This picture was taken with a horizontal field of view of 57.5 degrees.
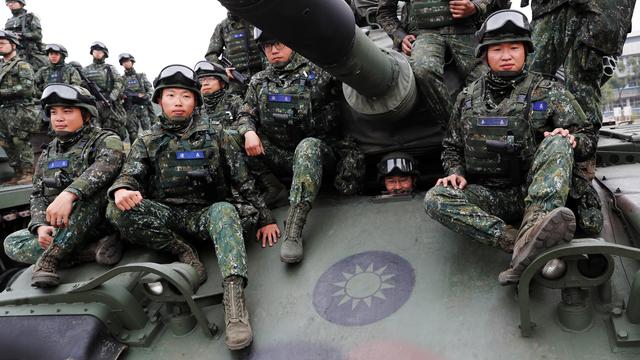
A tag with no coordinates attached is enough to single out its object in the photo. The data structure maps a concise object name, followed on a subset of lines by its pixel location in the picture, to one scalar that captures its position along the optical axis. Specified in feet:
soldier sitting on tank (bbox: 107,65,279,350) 12.49
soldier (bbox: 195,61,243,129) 19.58
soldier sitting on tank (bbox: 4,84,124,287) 12.70
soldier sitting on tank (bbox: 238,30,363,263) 14.42
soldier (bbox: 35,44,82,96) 35.01
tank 9.15
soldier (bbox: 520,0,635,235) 13.91
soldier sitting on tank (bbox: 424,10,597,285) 10.25
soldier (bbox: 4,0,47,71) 36.76
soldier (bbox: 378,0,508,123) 14.54
